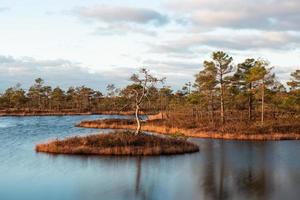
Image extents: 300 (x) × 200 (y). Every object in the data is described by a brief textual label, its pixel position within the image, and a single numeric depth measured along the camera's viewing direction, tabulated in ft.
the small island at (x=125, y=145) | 142.20
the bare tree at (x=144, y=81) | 156.46
